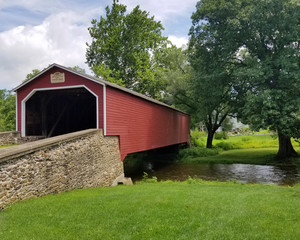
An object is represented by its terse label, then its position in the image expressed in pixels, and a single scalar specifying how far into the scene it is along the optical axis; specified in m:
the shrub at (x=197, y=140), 30.03
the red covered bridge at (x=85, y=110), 10.98
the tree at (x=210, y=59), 17.70
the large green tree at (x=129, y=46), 31.19
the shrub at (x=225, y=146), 28.57
